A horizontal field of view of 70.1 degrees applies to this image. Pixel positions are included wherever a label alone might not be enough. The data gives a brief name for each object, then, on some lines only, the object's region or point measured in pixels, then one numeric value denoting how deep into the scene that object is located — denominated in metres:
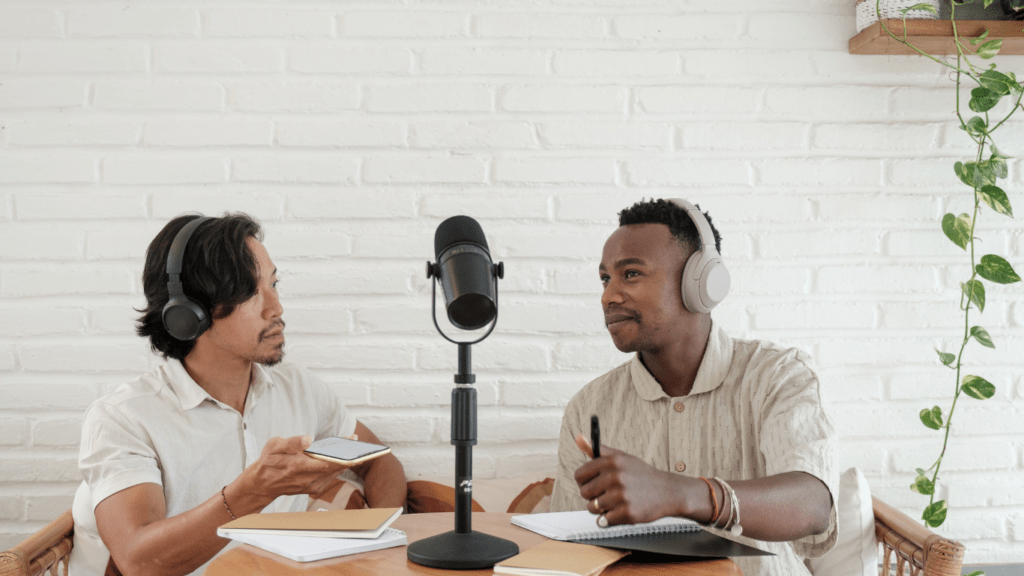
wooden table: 1.04
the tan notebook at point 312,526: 1.14
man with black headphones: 1.31
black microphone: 1.01
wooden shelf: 1.79
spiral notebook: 1.12
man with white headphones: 1.35
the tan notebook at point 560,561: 0.96
